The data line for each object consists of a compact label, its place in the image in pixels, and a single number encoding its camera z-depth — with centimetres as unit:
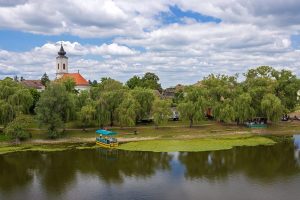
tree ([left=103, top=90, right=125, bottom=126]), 4133
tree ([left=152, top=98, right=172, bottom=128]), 4111
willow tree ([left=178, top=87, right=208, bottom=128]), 4254
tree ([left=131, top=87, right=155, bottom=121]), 4318
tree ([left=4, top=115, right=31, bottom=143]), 3469
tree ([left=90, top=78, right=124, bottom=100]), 4362
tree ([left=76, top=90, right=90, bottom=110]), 4135
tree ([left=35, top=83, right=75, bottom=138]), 3648
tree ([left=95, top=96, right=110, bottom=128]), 4036
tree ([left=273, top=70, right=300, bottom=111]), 4622
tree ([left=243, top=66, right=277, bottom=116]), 4464
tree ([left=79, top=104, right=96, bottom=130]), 3910
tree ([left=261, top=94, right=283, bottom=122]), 4232
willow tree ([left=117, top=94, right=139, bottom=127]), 4000
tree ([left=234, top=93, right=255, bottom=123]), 4274
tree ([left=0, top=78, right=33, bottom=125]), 3661
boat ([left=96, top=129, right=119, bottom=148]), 3484
